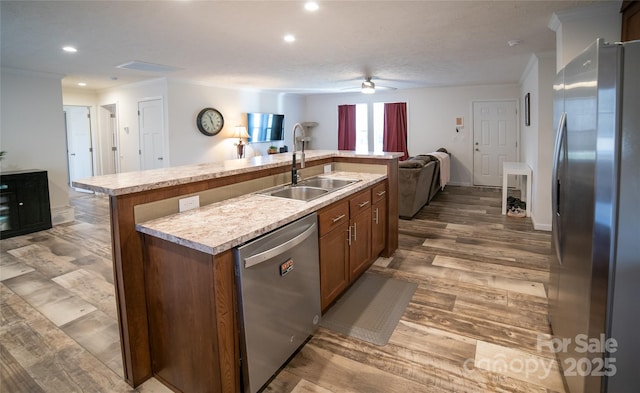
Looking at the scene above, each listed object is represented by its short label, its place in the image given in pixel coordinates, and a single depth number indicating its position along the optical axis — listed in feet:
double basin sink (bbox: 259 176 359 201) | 8.89
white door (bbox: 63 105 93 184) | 25.96
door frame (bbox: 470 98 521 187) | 24.61
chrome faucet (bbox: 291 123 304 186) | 9.45
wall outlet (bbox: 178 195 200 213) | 6.67
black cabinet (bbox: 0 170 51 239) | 15.11
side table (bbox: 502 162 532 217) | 17.19
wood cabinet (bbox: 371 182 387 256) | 10.64
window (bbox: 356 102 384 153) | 29.48
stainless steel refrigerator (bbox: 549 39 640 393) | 4.20
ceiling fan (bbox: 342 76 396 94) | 19.34
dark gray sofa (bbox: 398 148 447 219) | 16.90
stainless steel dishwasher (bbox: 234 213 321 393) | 5.39
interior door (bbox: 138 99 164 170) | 21.20
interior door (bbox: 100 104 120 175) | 26.13
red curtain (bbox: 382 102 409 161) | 28.25
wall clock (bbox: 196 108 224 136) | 22.41
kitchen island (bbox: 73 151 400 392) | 5.16
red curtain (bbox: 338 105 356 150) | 30.27
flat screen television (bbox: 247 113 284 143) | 26.14
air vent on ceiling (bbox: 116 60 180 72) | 16.22
